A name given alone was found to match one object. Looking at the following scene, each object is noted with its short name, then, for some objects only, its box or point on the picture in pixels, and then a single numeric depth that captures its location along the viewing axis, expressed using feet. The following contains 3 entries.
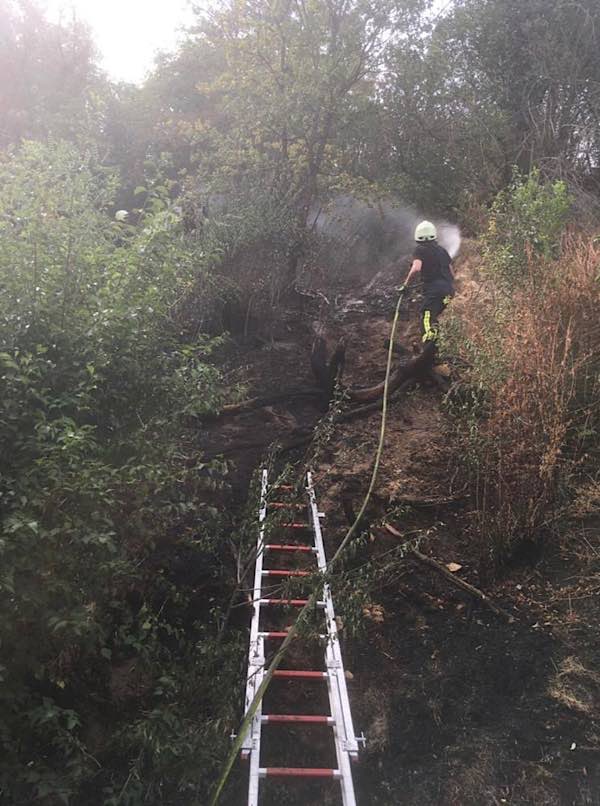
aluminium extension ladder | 9.06
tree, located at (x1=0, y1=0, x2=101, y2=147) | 40.91
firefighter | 21.83
